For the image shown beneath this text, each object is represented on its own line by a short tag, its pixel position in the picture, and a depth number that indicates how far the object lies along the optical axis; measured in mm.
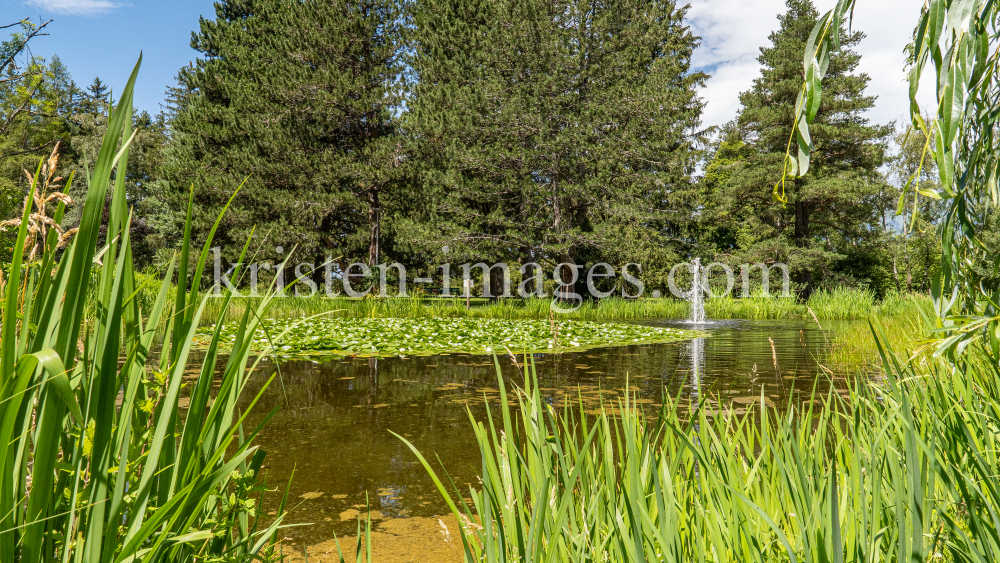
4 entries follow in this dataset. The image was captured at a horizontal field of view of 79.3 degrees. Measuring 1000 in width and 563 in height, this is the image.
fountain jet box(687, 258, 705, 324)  16458
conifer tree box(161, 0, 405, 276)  17469
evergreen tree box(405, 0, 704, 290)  15602
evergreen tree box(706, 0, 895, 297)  20875
